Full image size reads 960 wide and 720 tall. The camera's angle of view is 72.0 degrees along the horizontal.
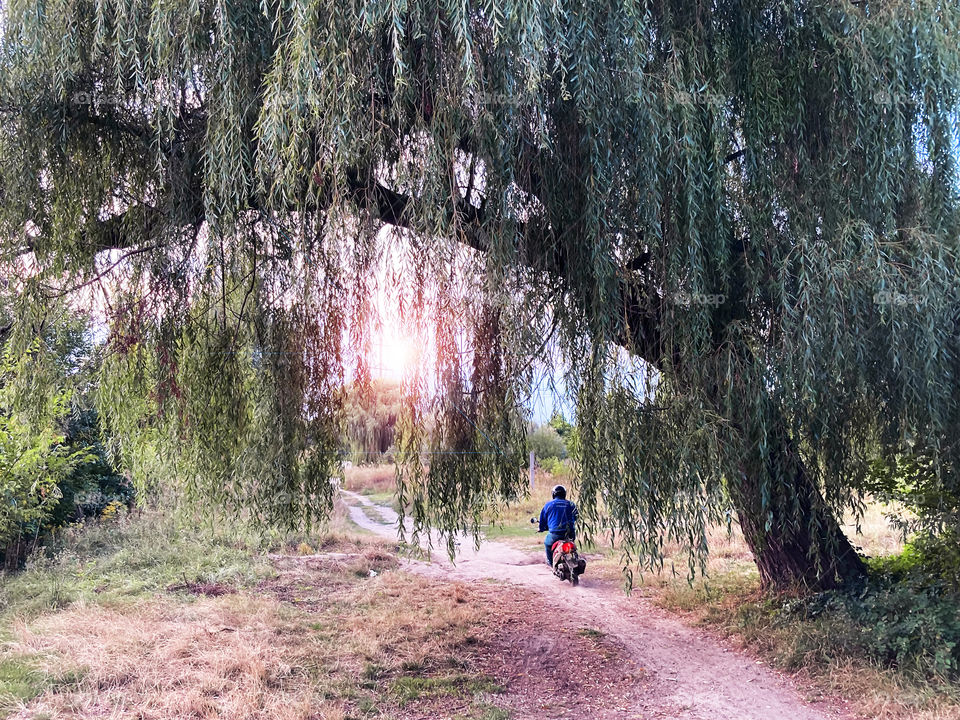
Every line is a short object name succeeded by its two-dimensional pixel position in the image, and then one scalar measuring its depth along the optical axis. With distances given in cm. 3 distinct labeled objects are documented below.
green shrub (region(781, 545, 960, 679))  545
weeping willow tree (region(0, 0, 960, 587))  403
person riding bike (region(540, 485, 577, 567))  894
